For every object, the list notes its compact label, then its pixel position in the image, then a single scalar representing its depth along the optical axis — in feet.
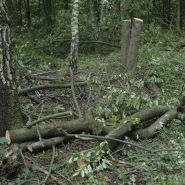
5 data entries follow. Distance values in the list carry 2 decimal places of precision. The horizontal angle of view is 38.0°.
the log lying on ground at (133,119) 14.96
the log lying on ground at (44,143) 13.56
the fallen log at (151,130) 16.44
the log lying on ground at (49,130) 13.00
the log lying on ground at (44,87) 18.46
